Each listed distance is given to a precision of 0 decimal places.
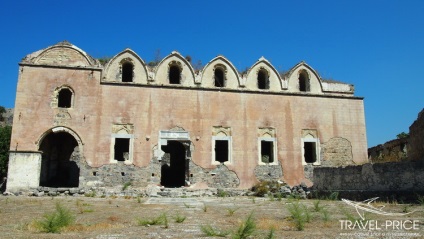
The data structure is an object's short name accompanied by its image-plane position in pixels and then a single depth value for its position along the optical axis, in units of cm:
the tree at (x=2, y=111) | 3022
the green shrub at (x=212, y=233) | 555
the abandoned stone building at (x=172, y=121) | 1762
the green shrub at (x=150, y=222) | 688
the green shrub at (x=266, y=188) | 1725
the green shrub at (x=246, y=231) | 511
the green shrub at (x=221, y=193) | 1702
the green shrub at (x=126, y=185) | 1717
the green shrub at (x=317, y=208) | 890
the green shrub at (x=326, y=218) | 719
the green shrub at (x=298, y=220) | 624
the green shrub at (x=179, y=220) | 726
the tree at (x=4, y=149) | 2139
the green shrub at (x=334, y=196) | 1265
